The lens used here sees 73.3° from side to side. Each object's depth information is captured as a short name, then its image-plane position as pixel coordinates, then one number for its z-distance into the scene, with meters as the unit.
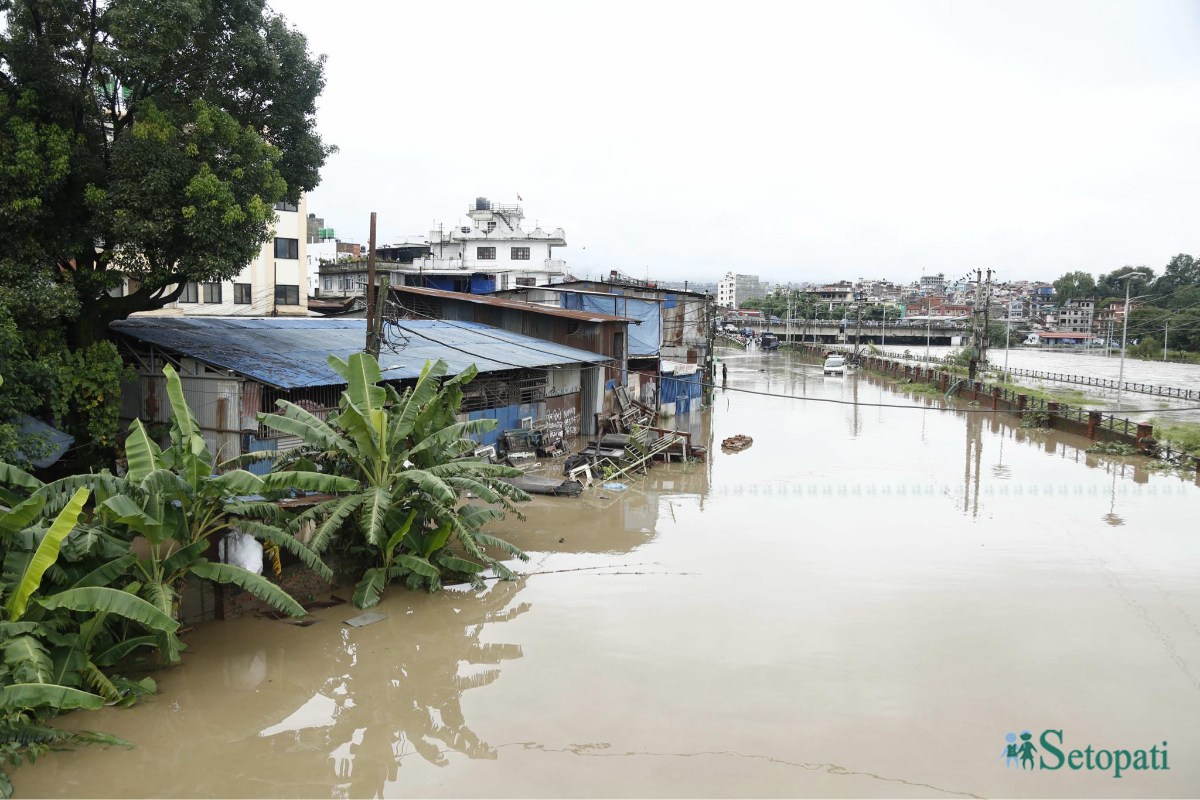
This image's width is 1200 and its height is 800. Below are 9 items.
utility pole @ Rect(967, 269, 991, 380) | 47.62
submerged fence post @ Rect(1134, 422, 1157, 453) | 26.94
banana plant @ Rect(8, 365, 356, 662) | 9.15
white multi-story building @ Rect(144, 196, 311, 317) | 33.31
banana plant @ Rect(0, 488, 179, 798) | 7.57
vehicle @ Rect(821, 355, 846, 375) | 58.81
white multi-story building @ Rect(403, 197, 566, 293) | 54.62
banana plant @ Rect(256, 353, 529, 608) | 11.66
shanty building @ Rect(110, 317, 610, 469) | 15.90
